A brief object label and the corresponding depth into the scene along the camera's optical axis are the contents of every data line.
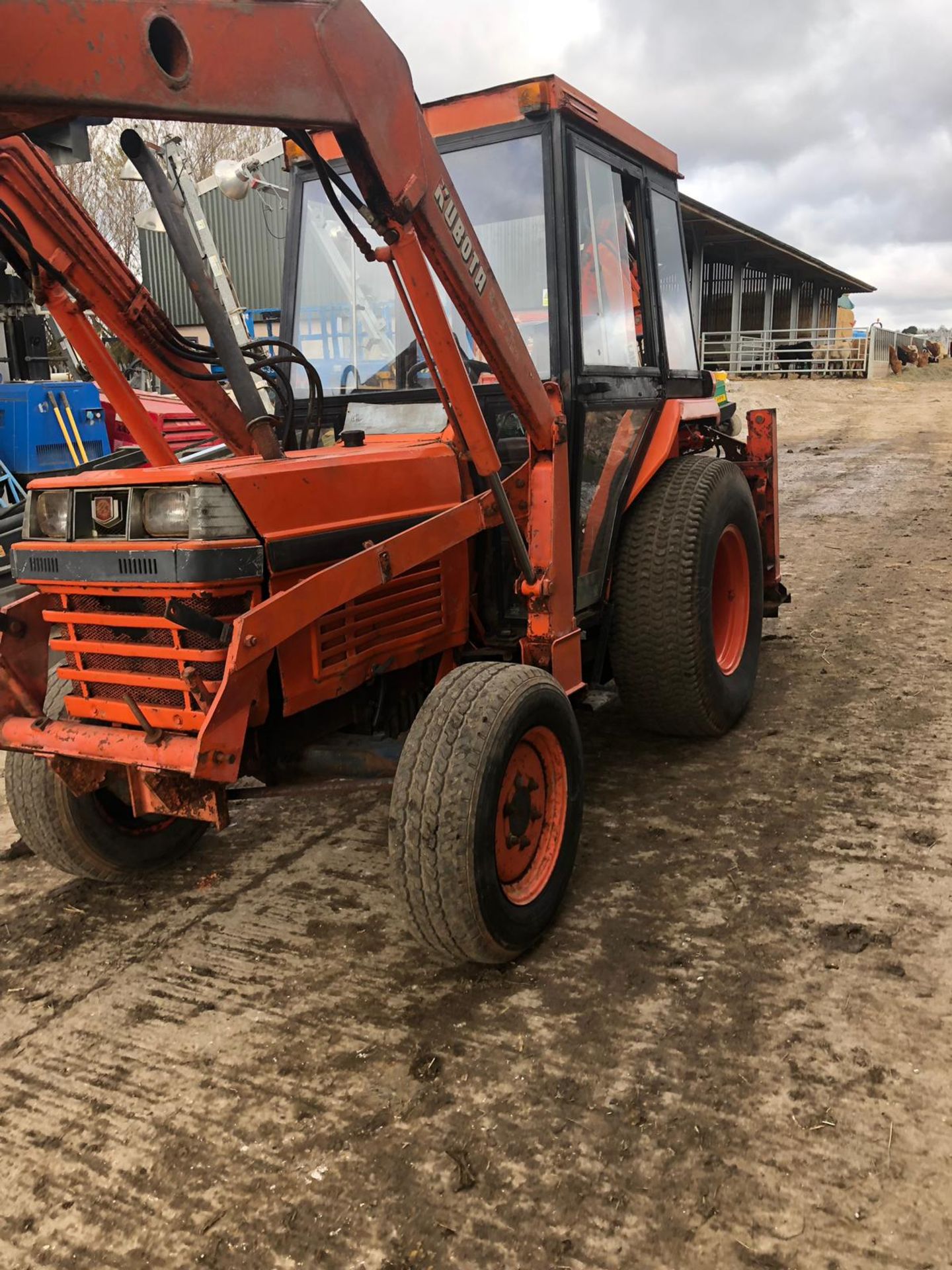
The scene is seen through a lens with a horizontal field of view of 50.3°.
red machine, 8.88
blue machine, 8.23
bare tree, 22.12
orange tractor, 2.42
